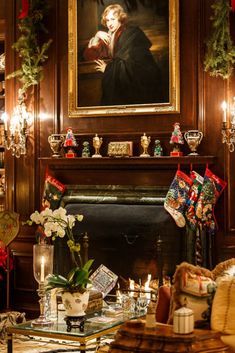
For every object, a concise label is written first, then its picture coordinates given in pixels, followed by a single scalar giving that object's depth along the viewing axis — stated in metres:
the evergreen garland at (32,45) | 6.80
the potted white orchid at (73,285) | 4.50
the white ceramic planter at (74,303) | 4.51
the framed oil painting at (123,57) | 6.36
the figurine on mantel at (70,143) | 6.62
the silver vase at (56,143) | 6.73
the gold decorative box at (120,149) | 6.40
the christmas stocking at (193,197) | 6.07
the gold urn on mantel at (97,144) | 6.55
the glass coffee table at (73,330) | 4.34
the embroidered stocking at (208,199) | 6.02
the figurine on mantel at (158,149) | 6.30
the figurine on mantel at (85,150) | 6.63
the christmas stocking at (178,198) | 6.11
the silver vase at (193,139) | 6.10
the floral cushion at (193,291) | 3.76
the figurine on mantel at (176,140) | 6.15
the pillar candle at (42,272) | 4.93
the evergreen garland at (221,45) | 5.94
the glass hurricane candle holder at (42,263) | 4.91
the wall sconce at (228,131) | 5.93
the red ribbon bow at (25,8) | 6.76
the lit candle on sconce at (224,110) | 6.00
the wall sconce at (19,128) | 6.88
